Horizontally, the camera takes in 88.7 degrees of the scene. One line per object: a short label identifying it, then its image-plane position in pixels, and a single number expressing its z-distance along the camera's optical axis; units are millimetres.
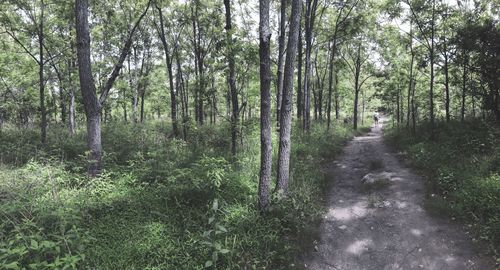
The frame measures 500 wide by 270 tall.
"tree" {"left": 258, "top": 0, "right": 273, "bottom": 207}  5258
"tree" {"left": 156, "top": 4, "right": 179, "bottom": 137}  14280
